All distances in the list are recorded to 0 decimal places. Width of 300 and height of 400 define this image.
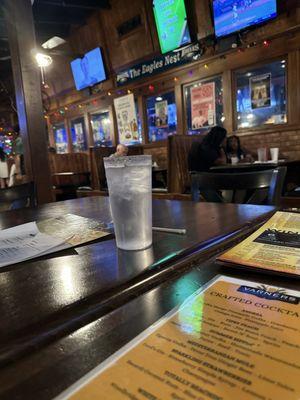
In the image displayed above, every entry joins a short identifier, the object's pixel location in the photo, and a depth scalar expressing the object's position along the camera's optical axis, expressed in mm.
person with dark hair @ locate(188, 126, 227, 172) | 4176
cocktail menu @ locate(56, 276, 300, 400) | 315
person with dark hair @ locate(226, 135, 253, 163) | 5047
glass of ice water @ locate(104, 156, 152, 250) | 725
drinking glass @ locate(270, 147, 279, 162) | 4129
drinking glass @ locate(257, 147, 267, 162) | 4324
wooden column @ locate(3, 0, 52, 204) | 3104
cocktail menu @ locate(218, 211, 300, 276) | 617
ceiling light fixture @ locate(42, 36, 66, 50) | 7901
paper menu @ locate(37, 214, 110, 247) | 896
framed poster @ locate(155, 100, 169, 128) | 6500
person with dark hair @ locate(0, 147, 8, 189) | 6733
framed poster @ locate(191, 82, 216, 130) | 5602
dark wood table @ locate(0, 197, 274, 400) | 370
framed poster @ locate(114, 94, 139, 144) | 7020
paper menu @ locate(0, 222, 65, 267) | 740
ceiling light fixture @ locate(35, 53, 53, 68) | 5979
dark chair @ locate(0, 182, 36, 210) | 1932
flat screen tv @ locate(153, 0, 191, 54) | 5348
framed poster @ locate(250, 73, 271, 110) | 4906
